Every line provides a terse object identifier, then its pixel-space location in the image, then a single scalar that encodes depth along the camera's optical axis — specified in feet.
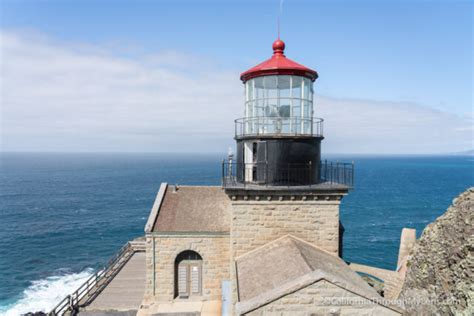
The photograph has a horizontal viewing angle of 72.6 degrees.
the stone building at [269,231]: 25.35
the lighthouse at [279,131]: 37.83
